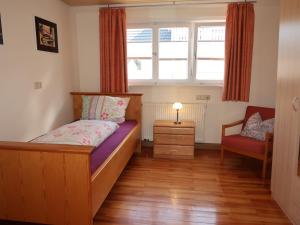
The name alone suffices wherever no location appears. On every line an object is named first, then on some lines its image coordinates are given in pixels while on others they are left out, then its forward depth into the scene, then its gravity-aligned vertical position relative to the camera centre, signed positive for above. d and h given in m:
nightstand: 3.52 -0.87
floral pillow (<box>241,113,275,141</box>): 3.15 -0.62
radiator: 3.84 -0.54
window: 3.71 +0.42
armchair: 2.92 -0.80
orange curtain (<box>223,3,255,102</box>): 3.42 +0.42
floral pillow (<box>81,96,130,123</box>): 3.41 -0.39
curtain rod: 3.47 +1.13
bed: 1.78 -0.78
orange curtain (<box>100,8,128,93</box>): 3.70 +0.45
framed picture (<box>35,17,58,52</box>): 2.97 +0.58
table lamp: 3.65 -0.39
